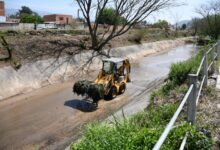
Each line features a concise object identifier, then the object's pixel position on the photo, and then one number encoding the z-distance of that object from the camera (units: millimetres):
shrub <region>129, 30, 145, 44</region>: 37219
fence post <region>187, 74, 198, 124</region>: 4062
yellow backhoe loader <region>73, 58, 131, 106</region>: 13094
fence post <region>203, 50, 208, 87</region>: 8109
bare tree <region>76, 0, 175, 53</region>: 27281
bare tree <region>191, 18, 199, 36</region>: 75062
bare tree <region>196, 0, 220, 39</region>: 55306
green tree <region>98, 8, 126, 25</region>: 28628
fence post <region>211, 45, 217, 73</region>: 10514
